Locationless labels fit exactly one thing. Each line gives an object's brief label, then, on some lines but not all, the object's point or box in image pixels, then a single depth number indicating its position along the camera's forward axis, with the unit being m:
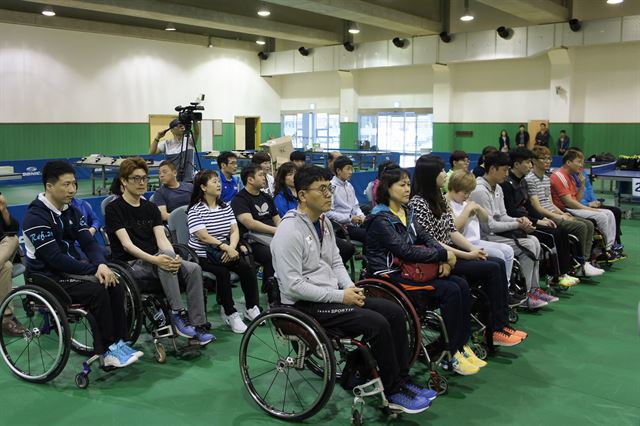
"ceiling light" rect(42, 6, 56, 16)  15.35
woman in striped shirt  4.16
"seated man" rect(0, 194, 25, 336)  3.96
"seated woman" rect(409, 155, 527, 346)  3.64
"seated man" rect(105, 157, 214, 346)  3.64
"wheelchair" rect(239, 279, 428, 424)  2.67
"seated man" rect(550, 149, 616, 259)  5.91
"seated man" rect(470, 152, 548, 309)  4.55
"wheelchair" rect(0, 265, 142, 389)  3.08
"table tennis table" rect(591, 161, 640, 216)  8.84
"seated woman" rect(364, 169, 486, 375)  3.27
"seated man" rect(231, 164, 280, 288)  4.64
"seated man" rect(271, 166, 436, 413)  2.73
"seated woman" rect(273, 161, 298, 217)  5.17
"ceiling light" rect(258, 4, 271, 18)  15.04
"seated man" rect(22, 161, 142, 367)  3.25
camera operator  6.80
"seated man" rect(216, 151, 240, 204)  5.62
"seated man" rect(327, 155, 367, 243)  5.63
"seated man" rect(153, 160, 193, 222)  5.05
